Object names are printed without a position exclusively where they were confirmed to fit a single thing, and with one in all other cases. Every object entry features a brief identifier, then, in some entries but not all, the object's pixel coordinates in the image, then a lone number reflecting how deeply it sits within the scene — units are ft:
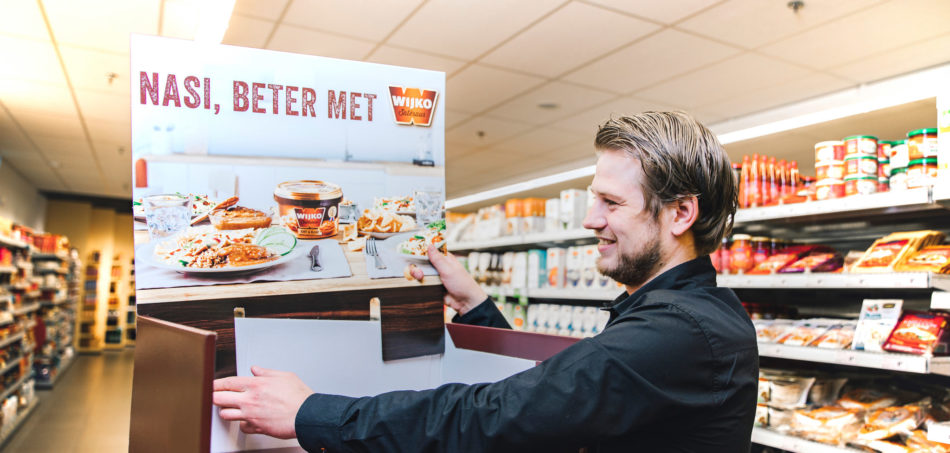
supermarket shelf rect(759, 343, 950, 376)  6.75
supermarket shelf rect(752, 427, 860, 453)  7.70
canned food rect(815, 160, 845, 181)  8.09
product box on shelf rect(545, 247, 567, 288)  12.69
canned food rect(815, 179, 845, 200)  8.05
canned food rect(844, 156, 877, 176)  7.78
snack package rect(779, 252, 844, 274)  8.43
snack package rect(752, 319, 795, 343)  8.75
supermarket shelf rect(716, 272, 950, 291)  6.82
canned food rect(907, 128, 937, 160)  7.32
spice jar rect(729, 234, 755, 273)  9.24
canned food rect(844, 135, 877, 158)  7.82
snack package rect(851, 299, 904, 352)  7.49
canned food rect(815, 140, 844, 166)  8.18
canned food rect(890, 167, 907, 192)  7.59
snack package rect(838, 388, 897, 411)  8.00
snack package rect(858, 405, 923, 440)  7.44
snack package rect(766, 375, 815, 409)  8.63
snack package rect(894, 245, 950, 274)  7.14
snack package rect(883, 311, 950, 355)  7.02
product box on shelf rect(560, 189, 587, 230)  12.22
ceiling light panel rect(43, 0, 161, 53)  12.75
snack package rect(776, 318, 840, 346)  8.35
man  2.88
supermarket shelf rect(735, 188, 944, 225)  7.13
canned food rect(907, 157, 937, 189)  7.25
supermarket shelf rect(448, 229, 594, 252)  11.93
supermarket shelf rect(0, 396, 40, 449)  19.90
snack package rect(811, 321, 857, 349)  7.91
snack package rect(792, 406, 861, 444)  7.88
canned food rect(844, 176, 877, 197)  7.73
